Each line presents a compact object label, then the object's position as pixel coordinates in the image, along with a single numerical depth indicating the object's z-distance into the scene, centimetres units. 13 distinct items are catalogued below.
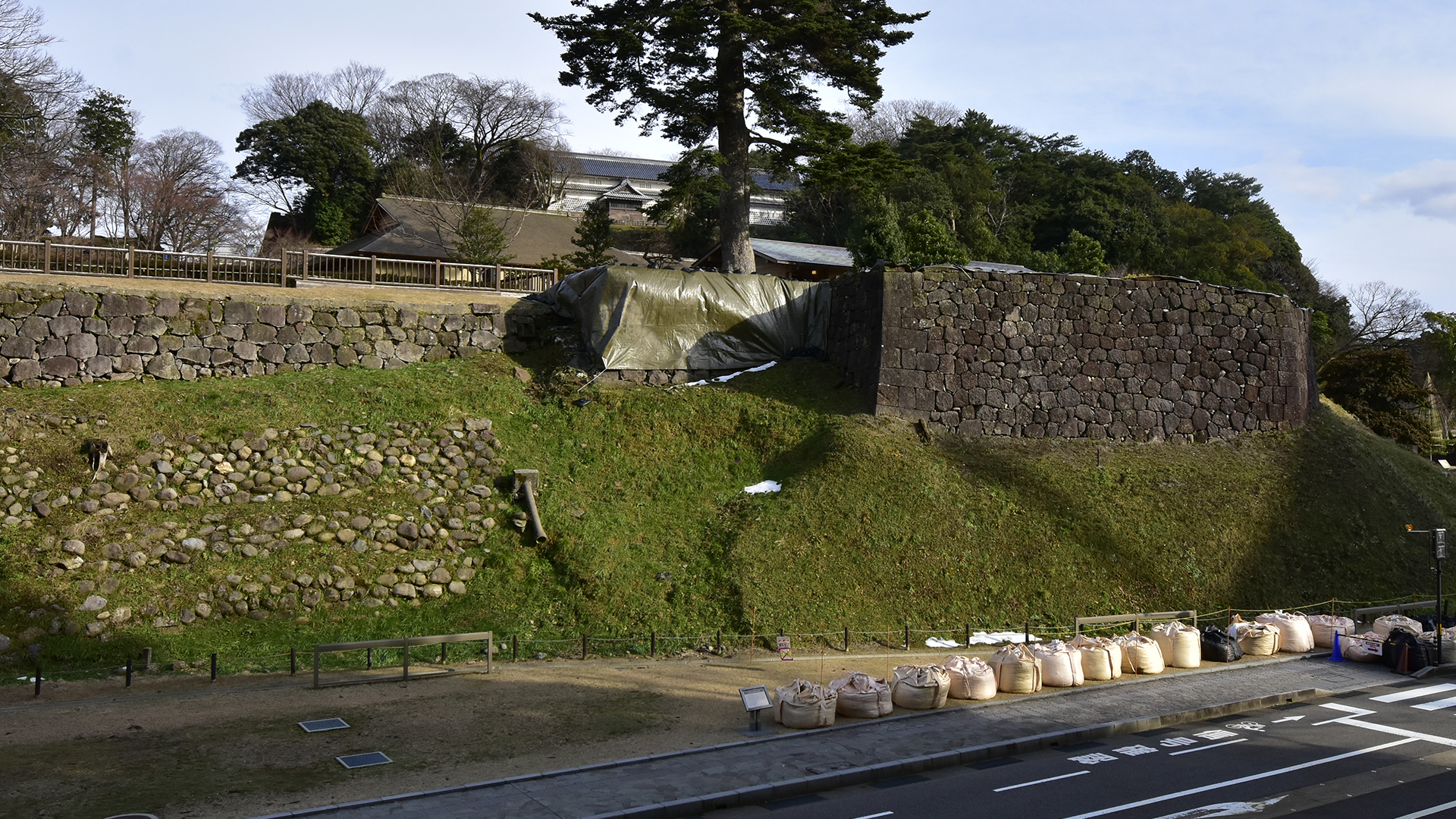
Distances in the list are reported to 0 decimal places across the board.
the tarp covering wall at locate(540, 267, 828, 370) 1891
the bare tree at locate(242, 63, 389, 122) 4969
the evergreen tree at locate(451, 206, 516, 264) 3070
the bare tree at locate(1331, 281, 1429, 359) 4122
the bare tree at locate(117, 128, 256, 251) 3859
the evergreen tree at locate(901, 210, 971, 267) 2762
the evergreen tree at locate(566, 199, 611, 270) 3002
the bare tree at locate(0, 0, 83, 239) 2408
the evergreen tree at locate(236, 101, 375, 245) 4278
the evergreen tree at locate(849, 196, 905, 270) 2838
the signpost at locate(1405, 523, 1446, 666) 1367
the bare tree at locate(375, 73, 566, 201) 4512
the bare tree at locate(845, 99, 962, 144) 5822
